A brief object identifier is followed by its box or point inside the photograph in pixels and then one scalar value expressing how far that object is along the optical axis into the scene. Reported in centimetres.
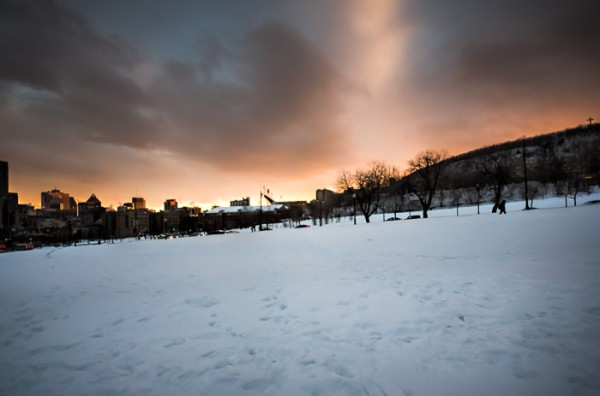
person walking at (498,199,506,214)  3390
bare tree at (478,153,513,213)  4410
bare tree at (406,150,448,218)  5388
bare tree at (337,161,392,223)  5761
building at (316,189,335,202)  9844
